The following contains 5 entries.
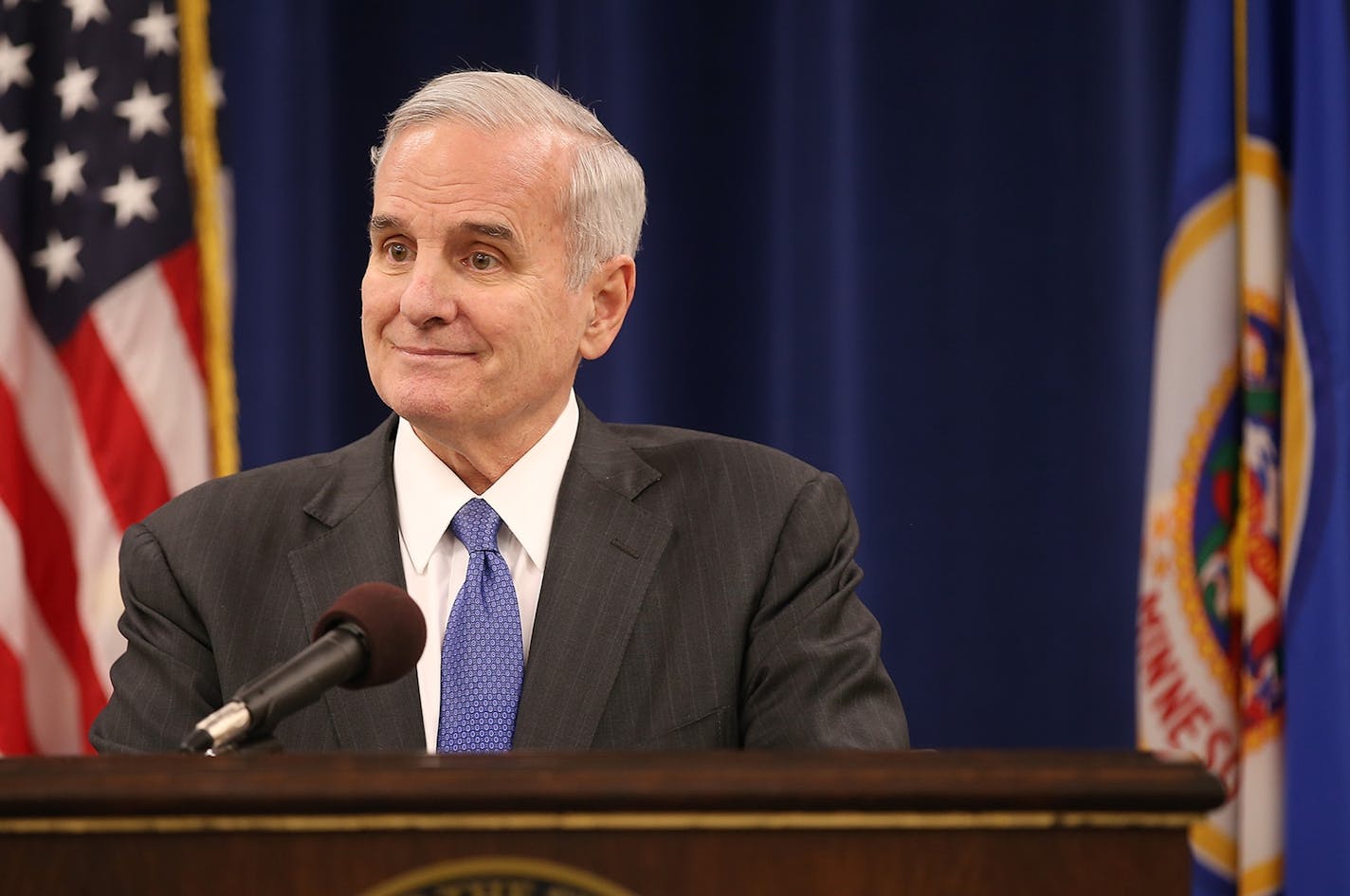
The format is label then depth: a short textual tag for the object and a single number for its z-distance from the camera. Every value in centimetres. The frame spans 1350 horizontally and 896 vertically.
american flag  624
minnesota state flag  611
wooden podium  515
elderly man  558
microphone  523
